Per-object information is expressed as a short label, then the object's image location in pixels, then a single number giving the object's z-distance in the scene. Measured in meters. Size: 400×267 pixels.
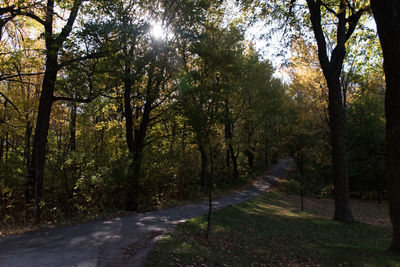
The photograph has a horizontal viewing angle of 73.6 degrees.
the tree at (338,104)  12.04
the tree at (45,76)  9.84
